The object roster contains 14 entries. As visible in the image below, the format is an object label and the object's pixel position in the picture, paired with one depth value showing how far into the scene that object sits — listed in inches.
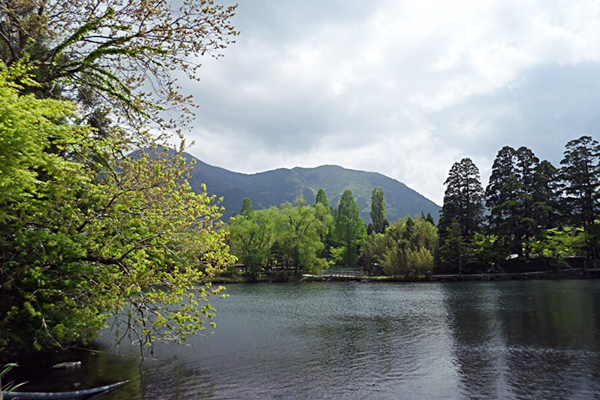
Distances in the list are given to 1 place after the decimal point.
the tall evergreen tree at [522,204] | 1943.9
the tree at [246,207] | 3302.7
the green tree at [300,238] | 2298.2
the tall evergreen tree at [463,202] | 2187.5
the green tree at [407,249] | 1987.0
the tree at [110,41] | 288.7
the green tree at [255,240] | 2281.0
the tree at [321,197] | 3395.7
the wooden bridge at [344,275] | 2151.8
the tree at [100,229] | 277.0
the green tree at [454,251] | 1927.9
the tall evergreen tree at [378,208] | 3307.1
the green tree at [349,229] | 2861.7
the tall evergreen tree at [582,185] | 1910.7
